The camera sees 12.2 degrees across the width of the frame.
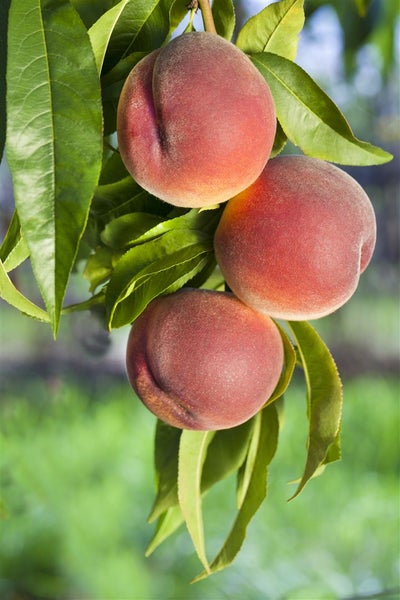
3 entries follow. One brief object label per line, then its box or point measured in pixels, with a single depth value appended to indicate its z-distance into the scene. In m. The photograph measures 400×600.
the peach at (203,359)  0.81
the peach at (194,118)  0.76
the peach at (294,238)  0.80
